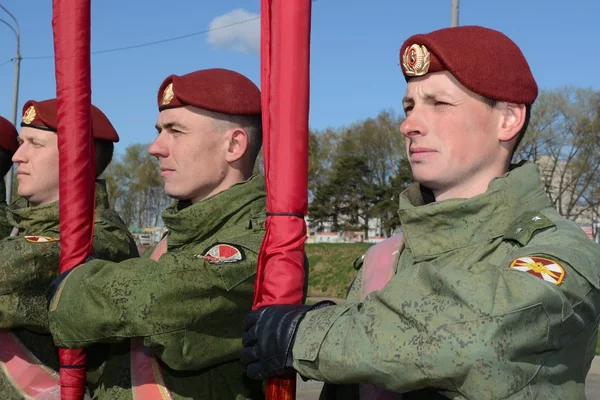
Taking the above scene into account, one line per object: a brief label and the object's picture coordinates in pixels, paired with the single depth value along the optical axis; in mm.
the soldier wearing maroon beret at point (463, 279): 1577
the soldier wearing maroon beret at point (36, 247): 3234
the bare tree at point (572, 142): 41656
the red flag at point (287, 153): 2053
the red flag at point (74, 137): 2826
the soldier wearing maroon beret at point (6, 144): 4668
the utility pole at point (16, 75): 18531
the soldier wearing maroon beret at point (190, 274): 2371
